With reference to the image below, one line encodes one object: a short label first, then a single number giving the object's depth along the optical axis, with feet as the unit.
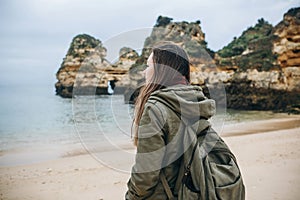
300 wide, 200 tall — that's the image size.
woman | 4.29
